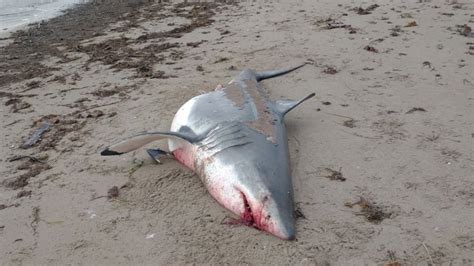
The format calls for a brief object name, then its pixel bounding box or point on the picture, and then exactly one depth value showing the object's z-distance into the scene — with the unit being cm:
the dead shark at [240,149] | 305
